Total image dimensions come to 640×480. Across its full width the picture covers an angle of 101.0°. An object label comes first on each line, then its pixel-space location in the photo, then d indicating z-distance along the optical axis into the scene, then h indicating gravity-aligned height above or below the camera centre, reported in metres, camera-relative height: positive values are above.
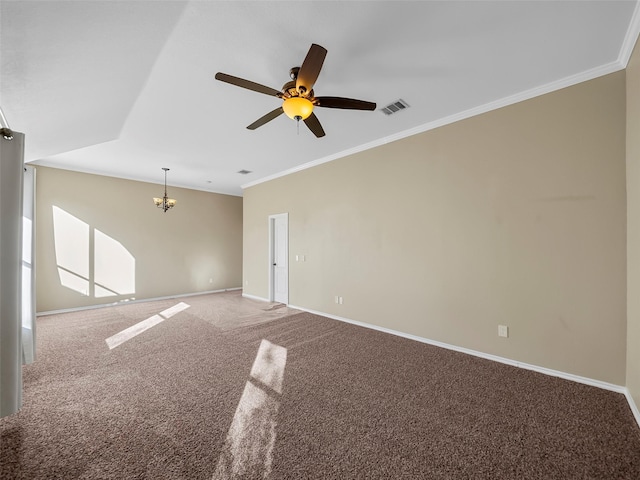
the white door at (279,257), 6.28 -0.44
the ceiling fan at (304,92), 1.85 +1.20
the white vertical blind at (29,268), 3.04 -0.36
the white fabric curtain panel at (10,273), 1.99 -0.27
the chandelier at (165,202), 5.97 +0.86
